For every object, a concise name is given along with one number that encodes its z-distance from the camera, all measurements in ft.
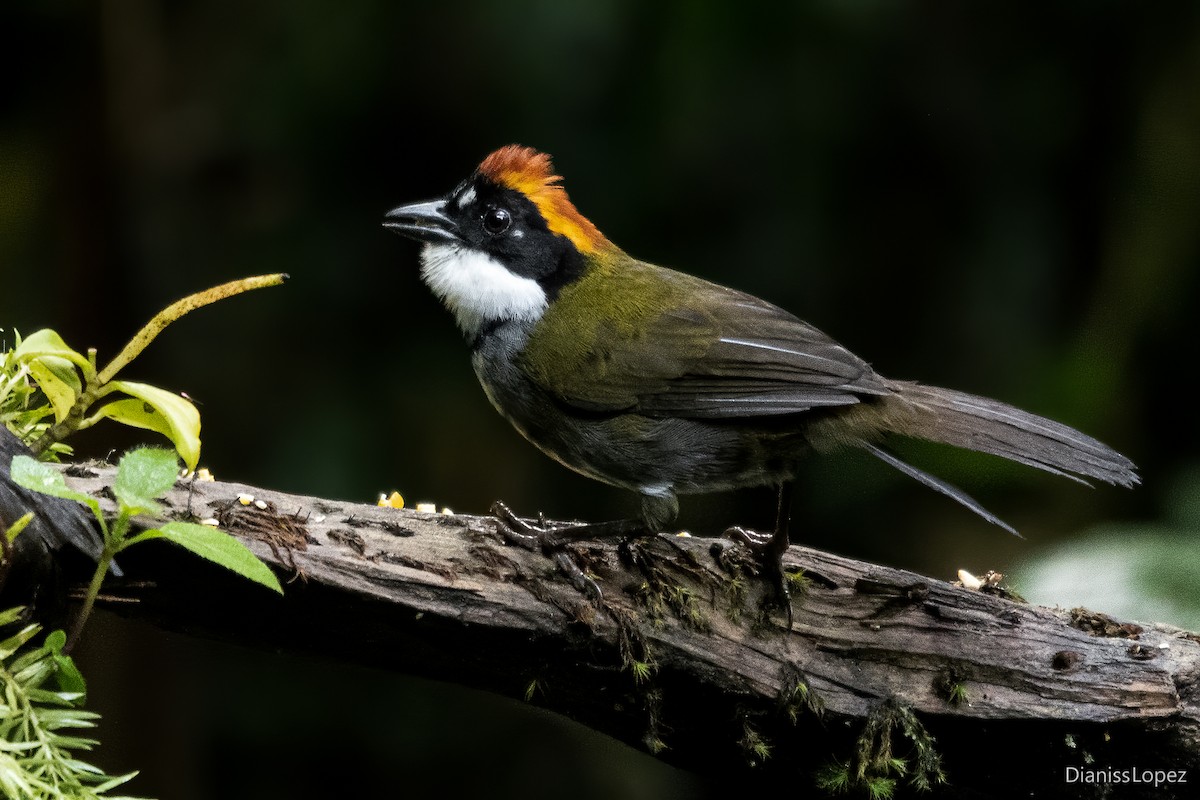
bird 21.27
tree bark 16.25
